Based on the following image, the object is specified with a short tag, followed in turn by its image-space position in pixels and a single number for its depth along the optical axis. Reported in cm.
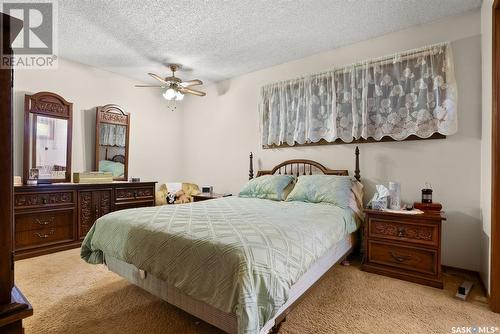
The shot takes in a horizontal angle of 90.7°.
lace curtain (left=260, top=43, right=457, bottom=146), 257
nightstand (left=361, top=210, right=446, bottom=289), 218
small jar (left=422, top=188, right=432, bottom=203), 245
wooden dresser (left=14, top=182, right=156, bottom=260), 289
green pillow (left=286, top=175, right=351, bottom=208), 265
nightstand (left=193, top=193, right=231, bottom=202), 393
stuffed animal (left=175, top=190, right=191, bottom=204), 448
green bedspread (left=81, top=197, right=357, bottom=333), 124
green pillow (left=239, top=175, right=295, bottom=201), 314
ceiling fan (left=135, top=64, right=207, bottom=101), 339
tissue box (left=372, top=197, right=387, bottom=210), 252
